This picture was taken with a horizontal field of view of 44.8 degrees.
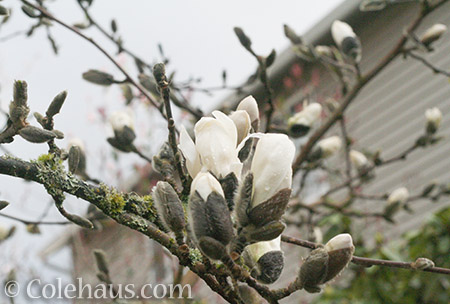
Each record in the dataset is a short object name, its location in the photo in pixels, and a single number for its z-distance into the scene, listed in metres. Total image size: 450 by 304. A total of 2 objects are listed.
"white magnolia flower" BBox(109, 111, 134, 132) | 1.91
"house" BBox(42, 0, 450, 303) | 5.37
